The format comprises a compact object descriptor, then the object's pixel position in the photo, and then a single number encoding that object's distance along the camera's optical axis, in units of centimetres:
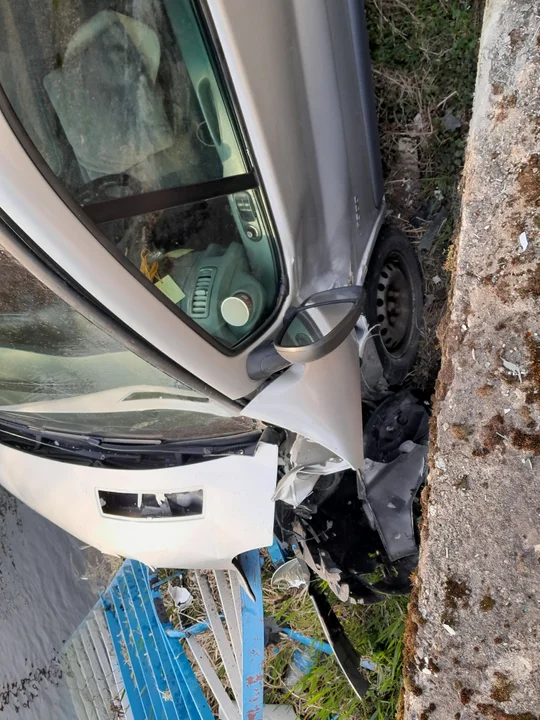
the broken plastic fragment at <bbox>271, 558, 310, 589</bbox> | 264
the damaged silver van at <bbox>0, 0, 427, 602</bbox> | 125
